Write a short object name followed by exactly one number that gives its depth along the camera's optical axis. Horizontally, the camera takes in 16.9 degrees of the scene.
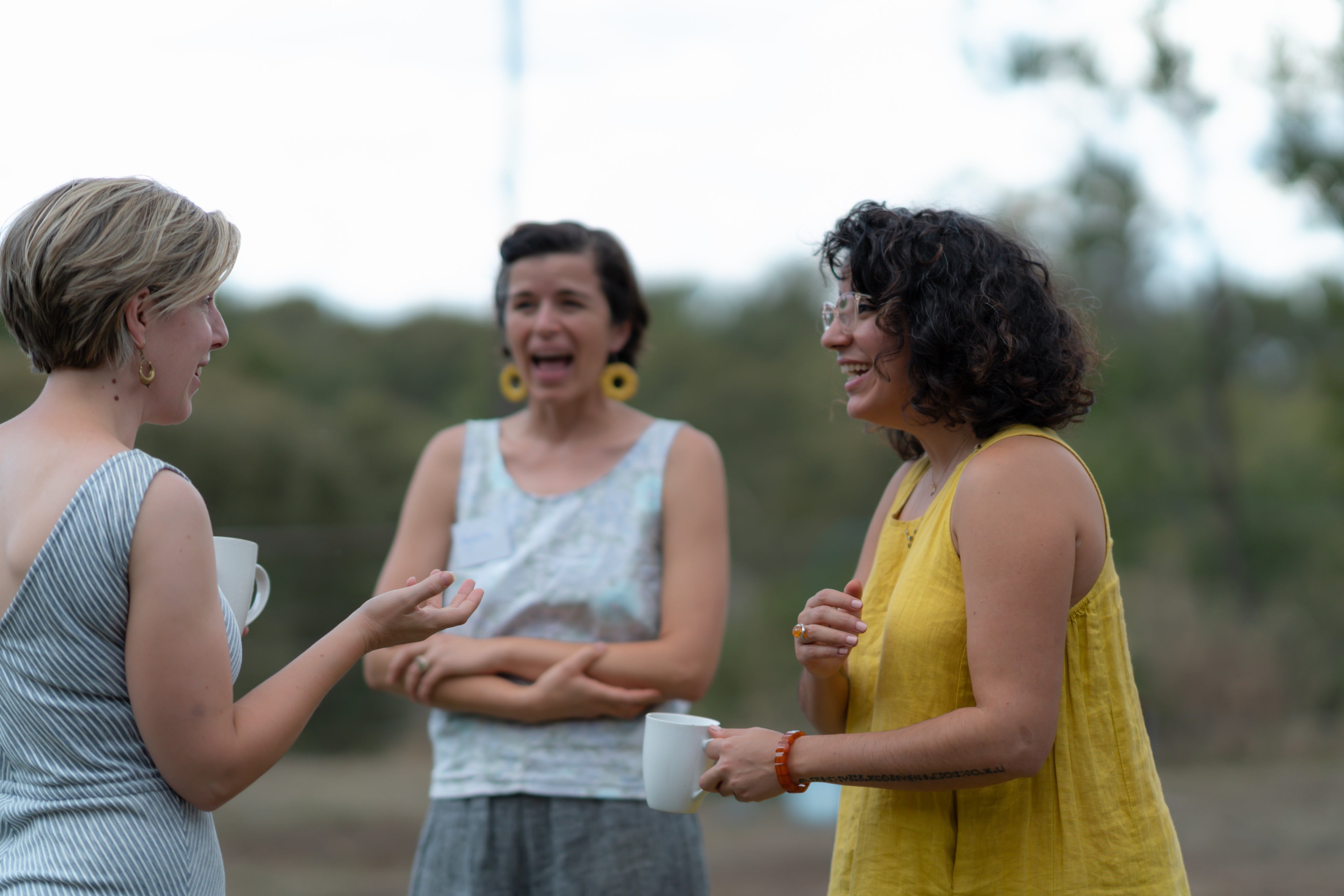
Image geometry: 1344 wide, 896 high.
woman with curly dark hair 4.71
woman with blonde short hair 4.61
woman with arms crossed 5.22
